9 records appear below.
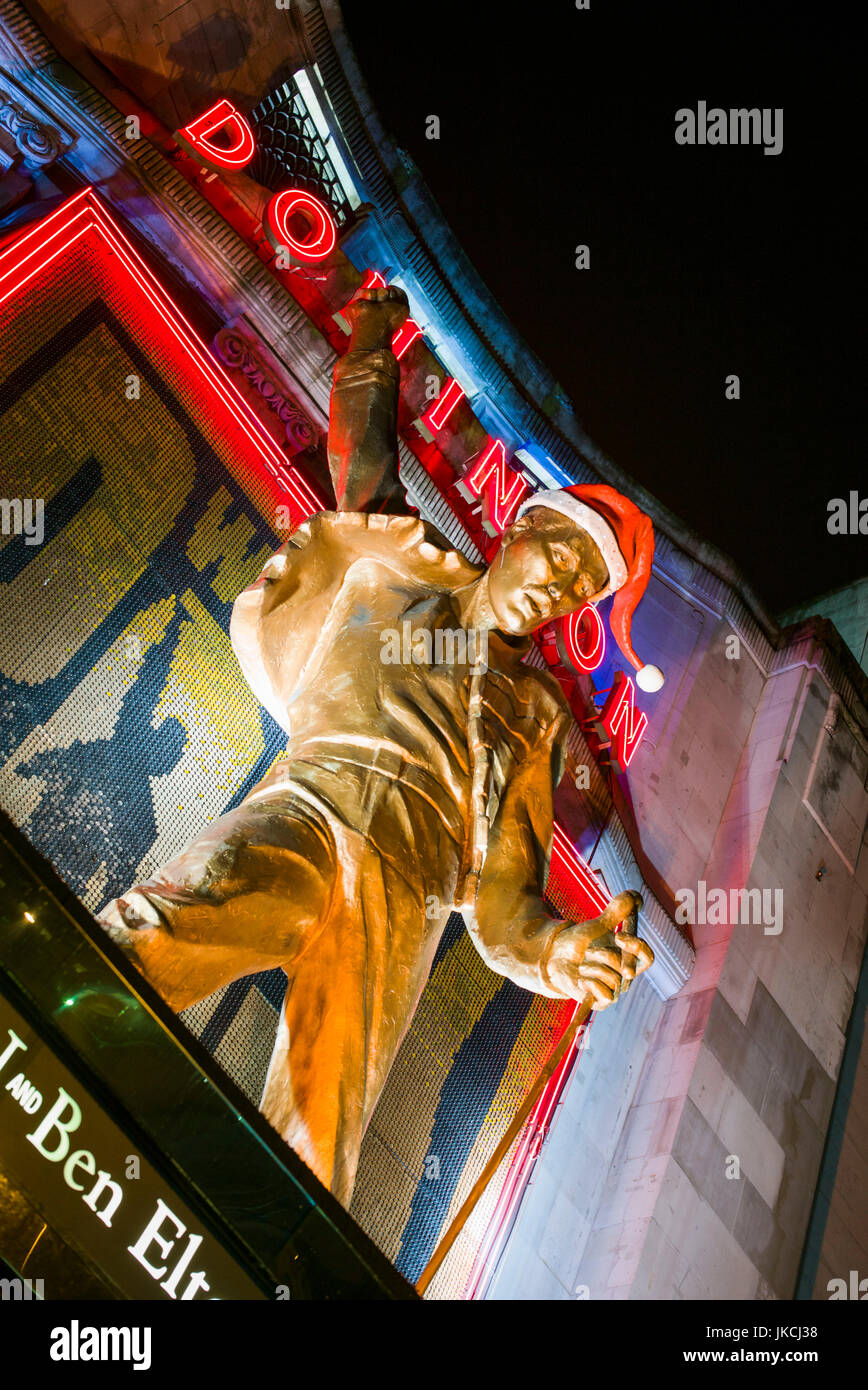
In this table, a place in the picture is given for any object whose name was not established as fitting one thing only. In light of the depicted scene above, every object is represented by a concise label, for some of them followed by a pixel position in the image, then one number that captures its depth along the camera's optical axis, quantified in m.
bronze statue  4.85
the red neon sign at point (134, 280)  7.50
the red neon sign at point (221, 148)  9.80
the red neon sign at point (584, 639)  11.41
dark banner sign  2.87
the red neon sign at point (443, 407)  10.91
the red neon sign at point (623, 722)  11.50
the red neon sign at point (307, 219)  9.98
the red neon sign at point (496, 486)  10.93
